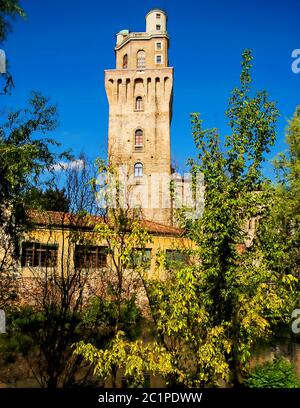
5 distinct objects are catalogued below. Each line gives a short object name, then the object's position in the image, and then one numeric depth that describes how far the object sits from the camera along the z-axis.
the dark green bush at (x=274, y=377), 7.49
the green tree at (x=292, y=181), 17.20
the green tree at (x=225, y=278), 5.83
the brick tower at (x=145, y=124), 35.75
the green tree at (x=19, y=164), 6.81
